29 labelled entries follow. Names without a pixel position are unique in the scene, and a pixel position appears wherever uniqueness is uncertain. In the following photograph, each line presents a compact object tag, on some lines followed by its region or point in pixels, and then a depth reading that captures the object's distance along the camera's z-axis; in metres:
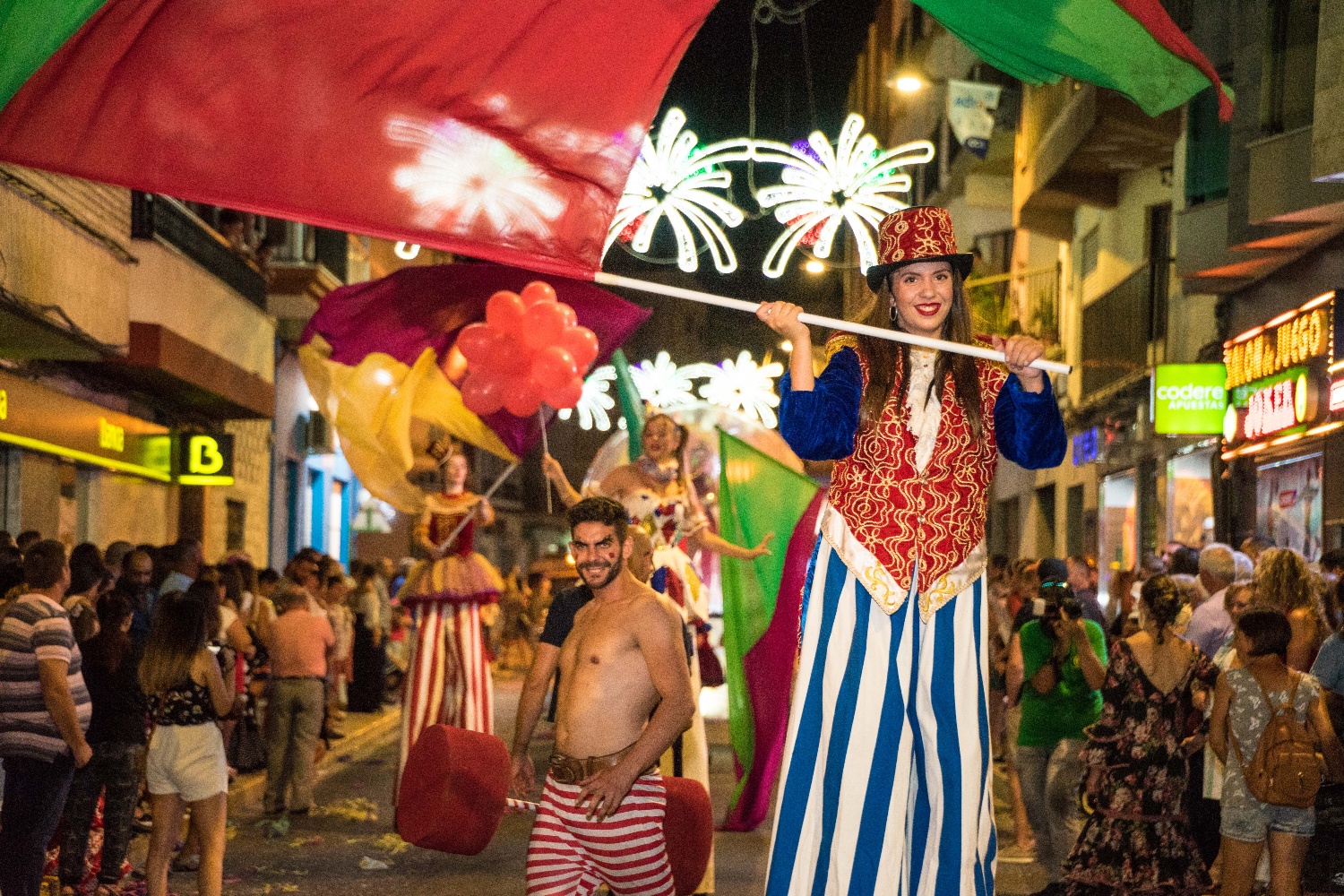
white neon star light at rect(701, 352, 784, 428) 14.29
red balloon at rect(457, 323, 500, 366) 11.77
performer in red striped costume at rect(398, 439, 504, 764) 12.38
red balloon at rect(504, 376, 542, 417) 11.77
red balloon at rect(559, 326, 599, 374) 11.84
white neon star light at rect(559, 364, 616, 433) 13.57
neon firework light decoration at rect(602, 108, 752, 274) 10.86
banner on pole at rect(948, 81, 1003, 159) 26.38
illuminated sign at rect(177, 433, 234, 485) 21.89
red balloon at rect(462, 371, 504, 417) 11.89
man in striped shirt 8.13
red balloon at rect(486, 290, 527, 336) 11.71
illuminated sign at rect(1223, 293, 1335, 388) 15.39
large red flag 4.87
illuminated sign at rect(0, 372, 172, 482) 15.87
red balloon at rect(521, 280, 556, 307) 11.88
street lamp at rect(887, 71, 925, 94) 21.69
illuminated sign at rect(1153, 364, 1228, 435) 19.44
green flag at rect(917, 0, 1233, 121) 5.64
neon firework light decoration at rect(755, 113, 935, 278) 10.93
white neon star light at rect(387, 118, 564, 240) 4.97
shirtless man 5.97
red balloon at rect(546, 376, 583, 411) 11.72
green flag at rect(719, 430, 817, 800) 10.72
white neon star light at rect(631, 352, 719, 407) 13.55
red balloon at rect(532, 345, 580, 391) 11.64
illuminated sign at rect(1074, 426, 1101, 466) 26.67
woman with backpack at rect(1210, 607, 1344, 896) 7.80
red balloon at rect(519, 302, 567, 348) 11.69
